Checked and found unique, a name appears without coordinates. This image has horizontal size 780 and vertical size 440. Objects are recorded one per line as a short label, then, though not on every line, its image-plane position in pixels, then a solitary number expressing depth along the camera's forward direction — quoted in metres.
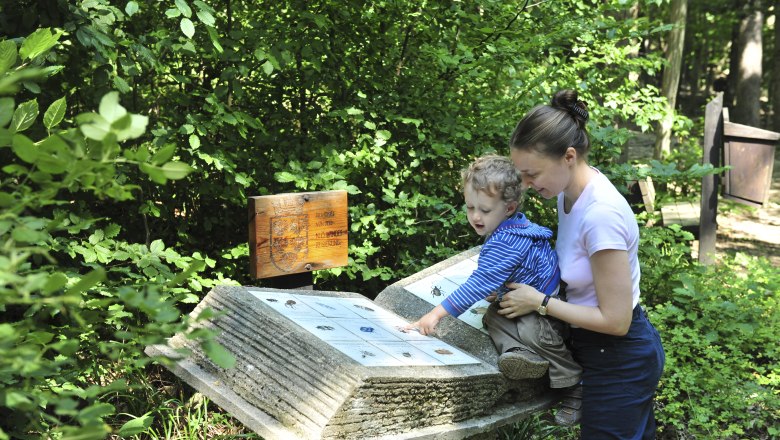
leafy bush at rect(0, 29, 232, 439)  1.29
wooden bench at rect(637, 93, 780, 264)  6.83
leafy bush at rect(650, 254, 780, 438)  4.25
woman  2.54
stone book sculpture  2.35
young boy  2.77
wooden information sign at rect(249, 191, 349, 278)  3.40
